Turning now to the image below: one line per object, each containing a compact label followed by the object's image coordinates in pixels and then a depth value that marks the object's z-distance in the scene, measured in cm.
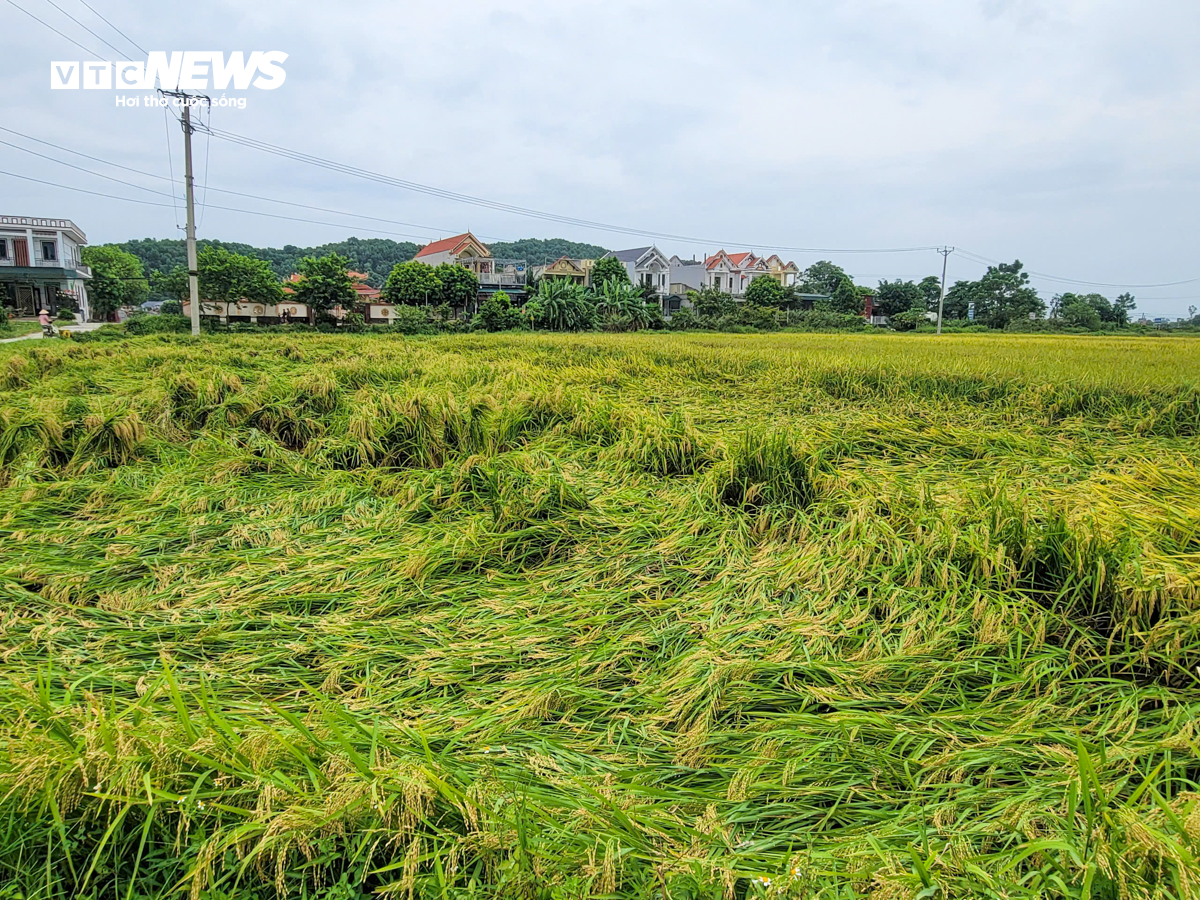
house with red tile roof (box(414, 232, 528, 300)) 4359
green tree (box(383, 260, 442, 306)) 3312
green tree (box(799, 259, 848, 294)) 5406
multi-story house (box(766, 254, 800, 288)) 5716
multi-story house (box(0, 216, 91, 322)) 2997
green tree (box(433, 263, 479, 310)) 3391
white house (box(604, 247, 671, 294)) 4544
